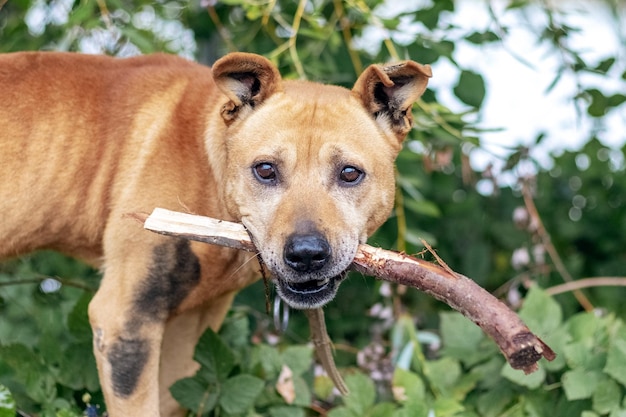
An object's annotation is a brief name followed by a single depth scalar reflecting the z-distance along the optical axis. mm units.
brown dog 3205
